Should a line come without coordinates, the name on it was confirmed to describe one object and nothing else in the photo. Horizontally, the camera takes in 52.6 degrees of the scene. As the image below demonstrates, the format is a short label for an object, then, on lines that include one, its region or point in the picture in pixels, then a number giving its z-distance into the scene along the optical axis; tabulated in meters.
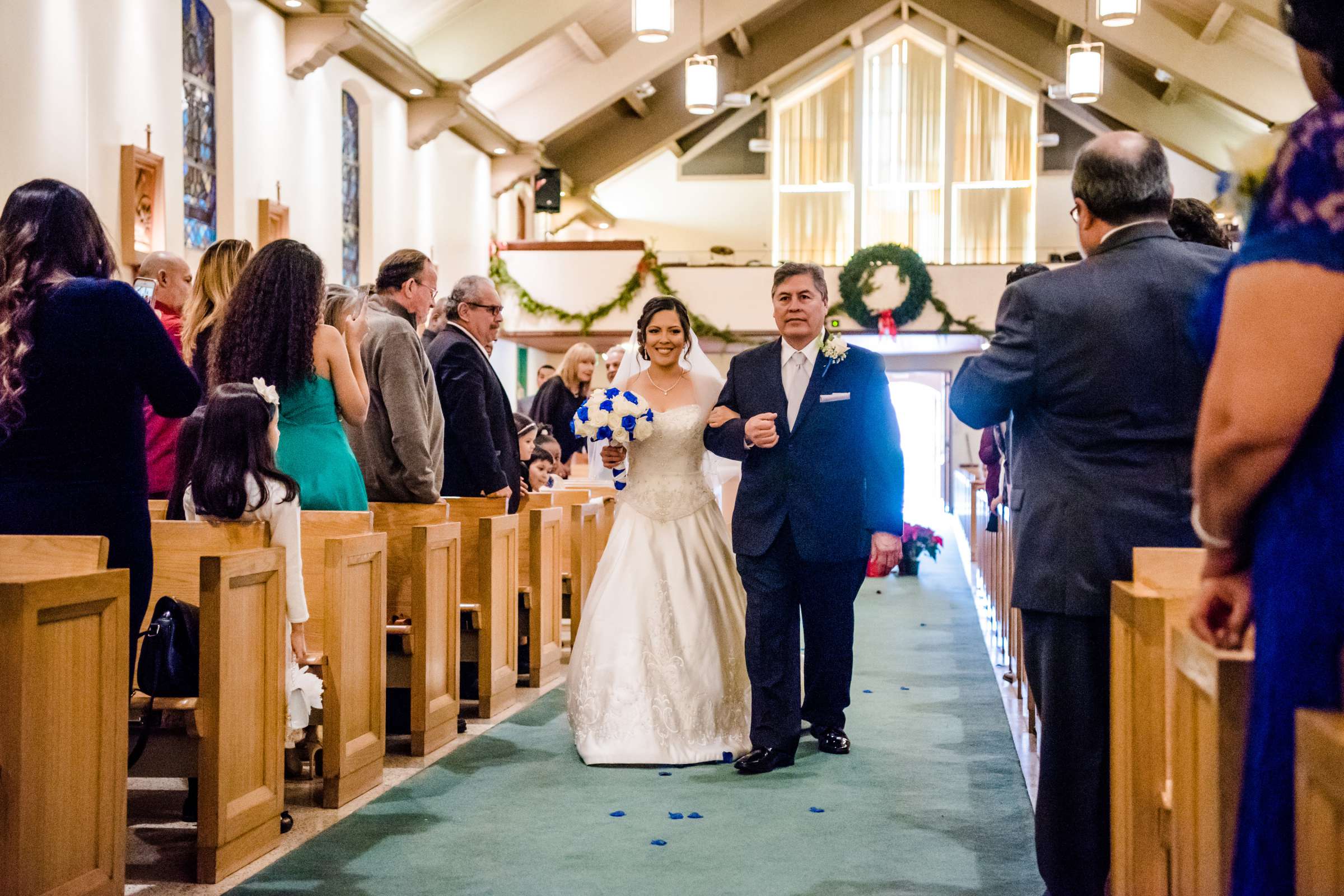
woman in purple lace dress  1.34
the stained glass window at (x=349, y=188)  13.03
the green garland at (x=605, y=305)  17.88
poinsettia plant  11.72
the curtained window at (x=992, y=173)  22.30
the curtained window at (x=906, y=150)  22.41
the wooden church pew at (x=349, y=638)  4.02
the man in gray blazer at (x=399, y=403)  5.18
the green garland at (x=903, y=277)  18.38
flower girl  3.74
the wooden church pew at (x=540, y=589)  6.20
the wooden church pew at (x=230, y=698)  3.32
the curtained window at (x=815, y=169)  22.67
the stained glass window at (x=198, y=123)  9.78
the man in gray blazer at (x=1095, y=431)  2.81
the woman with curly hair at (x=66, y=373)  3.04
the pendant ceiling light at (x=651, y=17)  10.39
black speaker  18.67
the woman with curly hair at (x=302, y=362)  4.20
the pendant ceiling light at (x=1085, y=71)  13.08
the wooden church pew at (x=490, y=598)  5.53
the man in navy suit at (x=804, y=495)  4.62
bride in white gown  4.80
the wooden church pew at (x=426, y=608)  4.80
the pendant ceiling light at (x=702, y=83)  13.54
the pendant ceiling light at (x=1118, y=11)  9.99
